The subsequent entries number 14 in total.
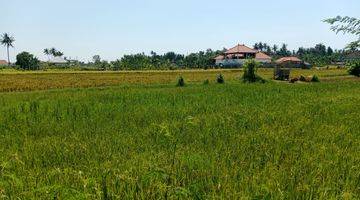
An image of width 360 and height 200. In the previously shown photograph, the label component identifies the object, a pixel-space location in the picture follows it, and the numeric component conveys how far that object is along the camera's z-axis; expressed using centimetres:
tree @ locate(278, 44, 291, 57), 17825
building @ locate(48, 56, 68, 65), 16232
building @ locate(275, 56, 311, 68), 10200
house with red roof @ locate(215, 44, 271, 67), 11088
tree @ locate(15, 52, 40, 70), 11456
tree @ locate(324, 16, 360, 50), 592
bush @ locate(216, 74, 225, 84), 3307
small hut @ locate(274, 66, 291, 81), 3869
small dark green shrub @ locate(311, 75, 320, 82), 3490
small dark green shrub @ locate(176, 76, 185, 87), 3063
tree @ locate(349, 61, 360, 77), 4231
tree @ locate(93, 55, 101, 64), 19010
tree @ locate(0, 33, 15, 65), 14450
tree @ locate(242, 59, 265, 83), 3453
